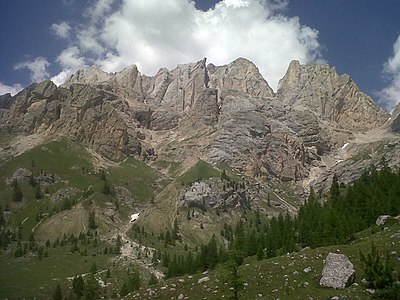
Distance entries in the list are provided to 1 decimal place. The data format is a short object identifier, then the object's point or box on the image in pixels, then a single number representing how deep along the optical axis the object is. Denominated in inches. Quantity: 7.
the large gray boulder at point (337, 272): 1829.5
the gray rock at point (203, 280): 2390.5
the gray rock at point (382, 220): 2814.7
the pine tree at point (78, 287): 5351.4
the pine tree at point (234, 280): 1951.3
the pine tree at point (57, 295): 5310.0
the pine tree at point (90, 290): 3941.9
